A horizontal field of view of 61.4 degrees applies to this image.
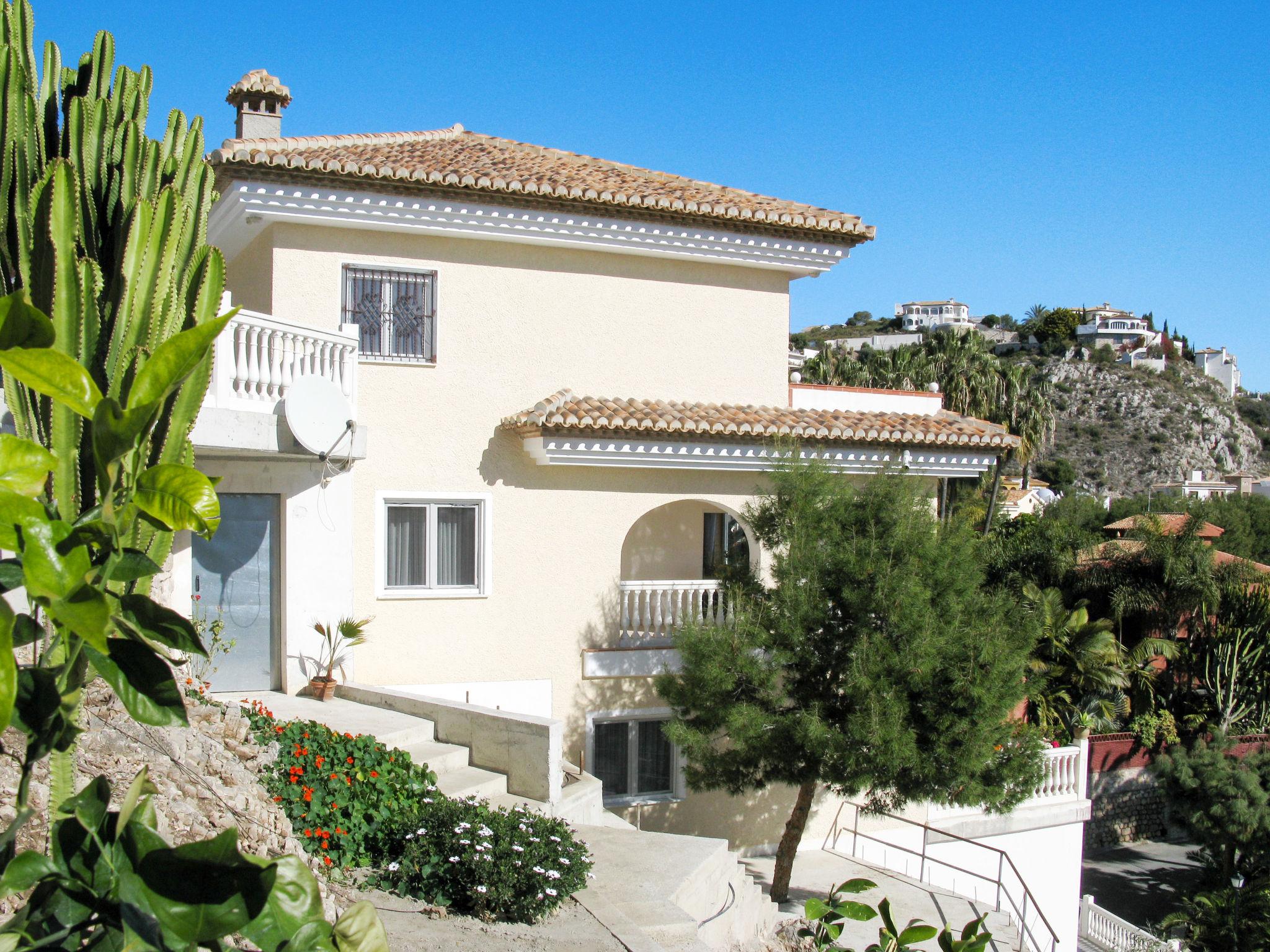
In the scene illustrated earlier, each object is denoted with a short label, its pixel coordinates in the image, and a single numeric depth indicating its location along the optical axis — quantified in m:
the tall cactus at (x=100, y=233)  3.53
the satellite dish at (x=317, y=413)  11.42
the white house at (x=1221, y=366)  137.62
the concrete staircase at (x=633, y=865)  8.34
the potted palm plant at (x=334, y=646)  12.61
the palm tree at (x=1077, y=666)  27.73
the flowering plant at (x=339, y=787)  8.23
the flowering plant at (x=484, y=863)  7.77
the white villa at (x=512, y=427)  12.71
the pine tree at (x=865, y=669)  10.98
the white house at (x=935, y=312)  170.50
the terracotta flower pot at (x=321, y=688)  12.59
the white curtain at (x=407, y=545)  13.48
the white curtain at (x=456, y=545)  13.70
